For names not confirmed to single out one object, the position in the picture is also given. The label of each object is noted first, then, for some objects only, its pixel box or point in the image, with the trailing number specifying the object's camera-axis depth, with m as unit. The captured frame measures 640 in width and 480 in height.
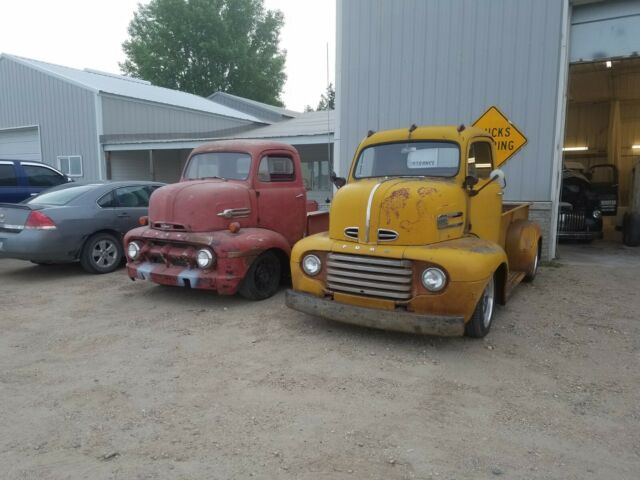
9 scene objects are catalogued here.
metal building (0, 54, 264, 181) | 17.66
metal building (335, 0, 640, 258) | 8.80
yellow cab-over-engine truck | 4.52
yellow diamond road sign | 8.05
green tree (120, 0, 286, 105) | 42.59
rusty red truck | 5.95
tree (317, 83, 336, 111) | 54.54
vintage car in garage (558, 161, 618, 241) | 11.43
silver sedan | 7.49
